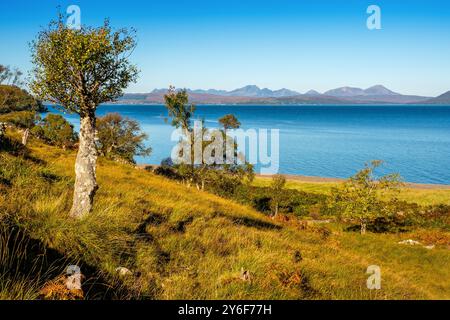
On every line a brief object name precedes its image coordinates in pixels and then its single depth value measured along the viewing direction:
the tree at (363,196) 37.28
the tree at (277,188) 59.48
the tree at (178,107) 53.16
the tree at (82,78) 9.16
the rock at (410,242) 31.33
